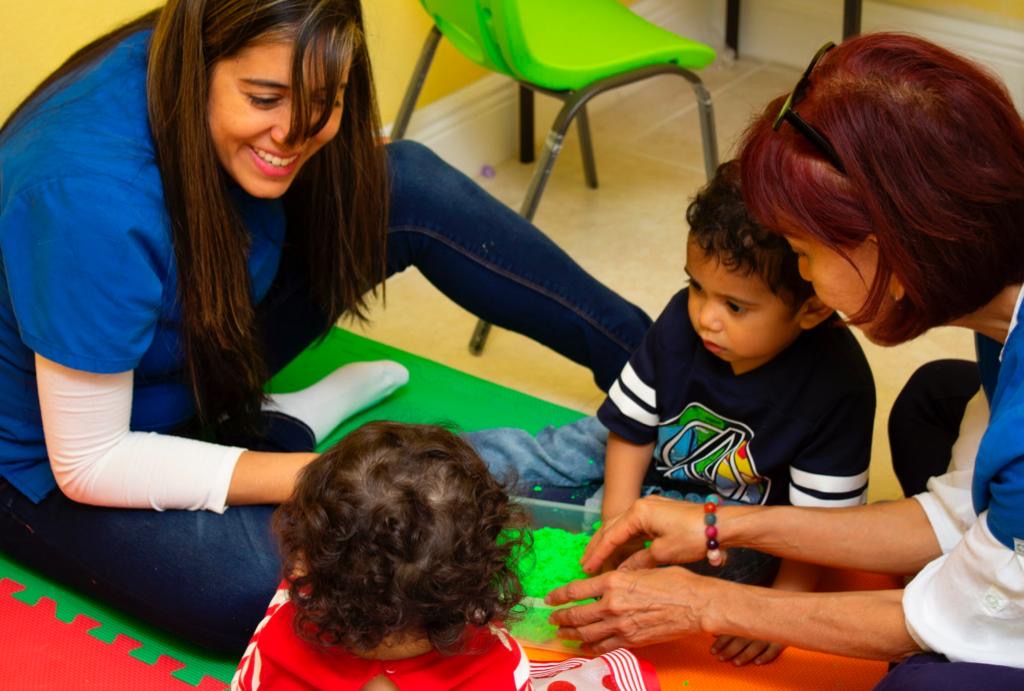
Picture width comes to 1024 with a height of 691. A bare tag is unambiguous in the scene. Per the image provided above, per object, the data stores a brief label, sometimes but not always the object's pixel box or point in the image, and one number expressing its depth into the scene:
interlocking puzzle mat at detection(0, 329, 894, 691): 1.54
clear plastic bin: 1.57
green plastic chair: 2.13
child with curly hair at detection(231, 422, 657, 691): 1.09
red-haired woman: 1.19
